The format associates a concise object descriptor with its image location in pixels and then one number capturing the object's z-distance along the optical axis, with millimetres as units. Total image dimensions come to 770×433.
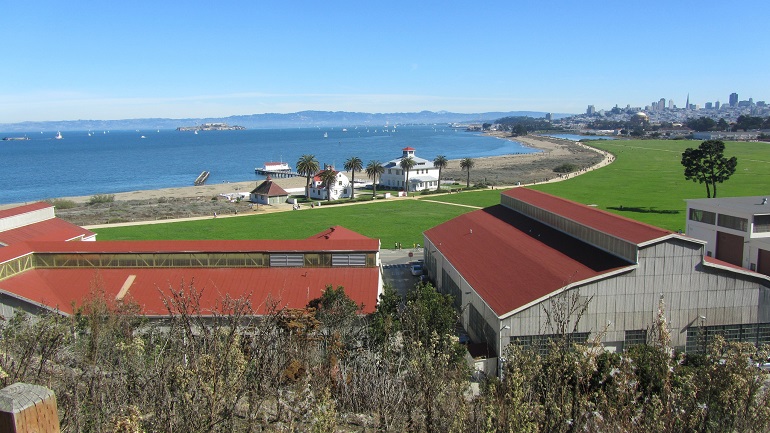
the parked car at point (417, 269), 39375
